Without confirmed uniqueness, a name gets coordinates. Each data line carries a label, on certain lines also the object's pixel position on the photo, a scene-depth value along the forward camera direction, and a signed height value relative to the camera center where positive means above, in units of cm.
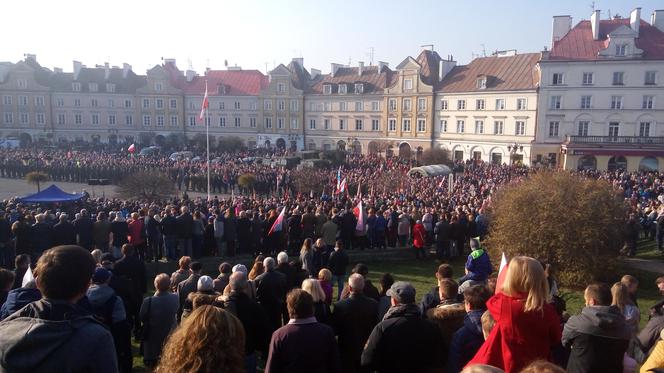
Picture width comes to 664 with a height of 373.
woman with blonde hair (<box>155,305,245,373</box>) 308 -126
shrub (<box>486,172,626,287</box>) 1368 -222
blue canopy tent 2084 -236
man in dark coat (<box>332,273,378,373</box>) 620 -218
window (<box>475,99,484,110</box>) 5381 +426
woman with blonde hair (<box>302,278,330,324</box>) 634 -197
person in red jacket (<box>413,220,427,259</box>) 1677 -312
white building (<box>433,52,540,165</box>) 5041 +373
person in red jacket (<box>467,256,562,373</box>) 419 -146
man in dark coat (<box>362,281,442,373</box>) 501 -198
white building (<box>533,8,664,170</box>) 4525 +468
